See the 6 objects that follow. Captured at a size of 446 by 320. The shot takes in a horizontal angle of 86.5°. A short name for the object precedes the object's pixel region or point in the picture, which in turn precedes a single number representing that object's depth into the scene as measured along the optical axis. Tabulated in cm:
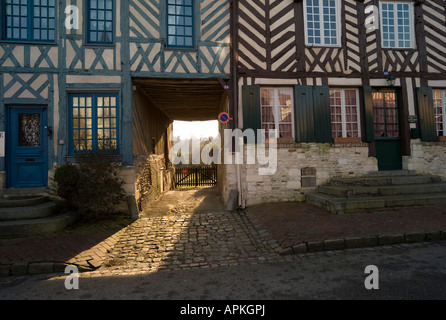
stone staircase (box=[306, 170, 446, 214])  571
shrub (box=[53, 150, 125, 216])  551
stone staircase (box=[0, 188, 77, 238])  466
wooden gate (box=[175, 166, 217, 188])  1419
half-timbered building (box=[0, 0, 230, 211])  638
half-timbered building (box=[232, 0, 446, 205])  713
